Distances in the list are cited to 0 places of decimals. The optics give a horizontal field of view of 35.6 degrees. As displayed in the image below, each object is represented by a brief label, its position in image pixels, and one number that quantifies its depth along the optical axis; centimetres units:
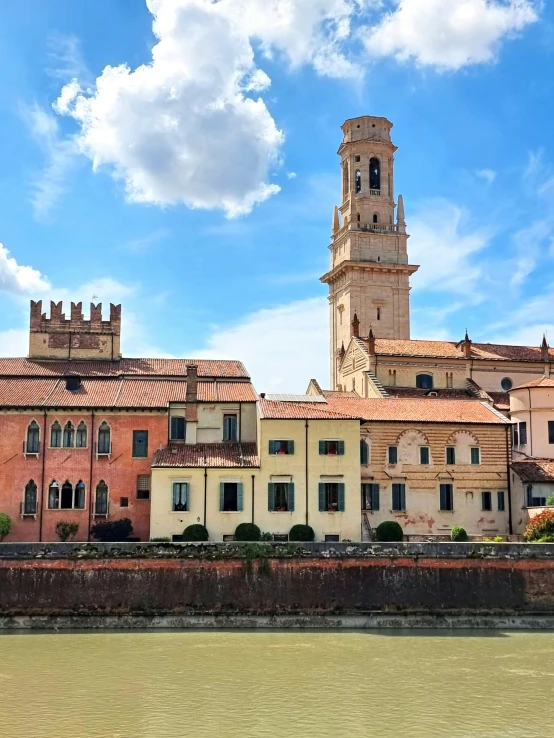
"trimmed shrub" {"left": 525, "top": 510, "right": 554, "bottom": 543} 3828
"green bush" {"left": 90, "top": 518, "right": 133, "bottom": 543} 4078
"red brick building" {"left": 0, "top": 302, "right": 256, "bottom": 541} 4203
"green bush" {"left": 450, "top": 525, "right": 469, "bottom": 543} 4028
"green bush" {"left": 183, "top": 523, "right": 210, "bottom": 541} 3906
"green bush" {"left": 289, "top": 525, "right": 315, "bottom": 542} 3966
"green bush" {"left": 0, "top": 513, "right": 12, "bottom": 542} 4000
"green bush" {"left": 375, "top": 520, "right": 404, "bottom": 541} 4016
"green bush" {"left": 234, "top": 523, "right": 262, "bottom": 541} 3906
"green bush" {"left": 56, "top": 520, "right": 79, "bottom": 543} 4088
